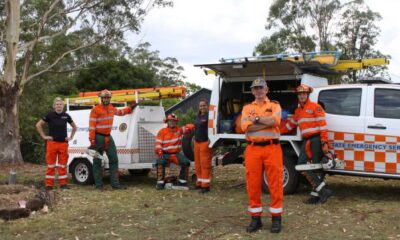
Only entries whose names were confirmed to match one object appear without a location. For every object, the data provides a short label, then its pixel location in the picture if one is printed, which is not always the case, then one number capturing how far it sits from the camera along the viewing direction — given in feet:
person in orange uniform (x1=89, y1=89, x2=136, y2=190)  30.53
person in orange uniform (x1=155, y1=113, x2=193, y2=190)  31.04
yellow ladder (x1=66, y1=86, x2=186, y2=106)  32.83
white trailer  32.48
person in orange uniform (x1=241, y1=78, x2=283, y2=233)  19.57
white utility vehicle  25.19
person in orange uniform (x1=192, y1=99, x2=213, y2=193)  29.45
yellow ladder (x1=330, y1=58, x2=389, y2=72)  27.78
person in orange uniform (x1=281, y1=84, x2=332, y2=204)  25.03
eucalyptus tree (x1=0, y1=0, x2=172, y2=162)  56.03
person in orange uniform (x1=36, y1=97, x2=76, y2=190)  31.27
